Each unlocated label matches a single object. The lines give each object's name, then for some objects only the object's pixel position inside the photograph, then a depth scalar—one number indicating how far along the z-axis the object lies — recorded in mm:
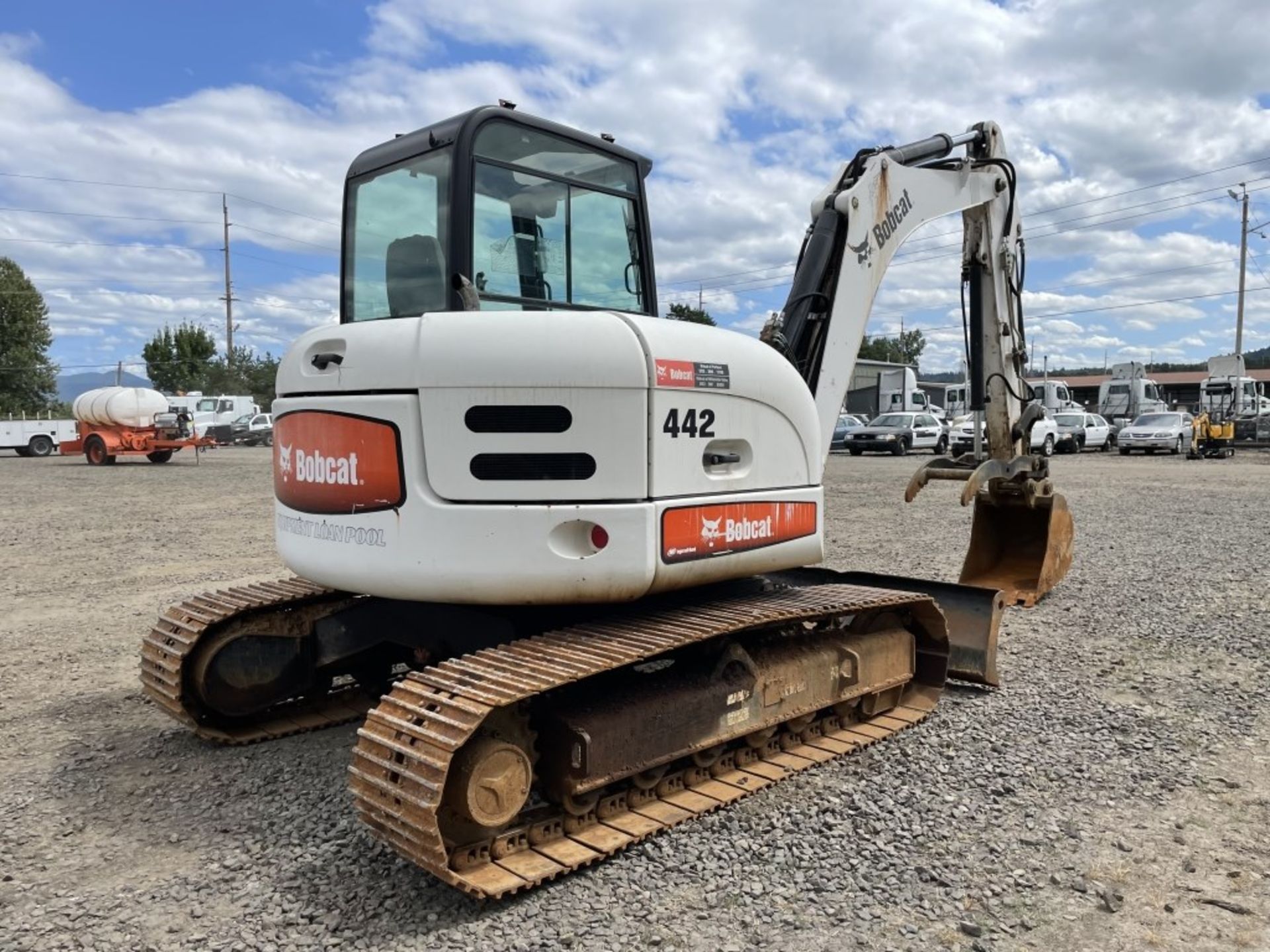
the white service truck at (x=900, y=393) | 44219
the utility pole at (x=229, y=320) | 61688
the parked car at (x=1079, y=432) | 33875
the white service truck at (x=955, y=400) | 43906
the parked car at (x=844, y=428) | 35344
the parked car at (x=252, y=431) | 44031
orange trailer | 29109
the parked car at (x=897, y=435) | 33719
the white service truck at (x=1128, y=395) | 40219
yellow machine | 30109
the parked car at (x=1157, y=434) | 31859
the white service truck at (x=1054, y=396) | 37500
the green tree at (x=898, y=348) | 99750
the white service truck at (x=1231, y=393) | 35375
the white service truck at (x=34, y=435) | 34656
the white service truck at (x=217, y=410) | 42719
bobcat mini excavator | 3783
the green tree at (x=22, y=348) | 56594
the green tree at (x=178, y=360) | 67750
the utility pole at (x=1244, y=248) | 46125
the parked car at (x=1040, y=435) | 30984
